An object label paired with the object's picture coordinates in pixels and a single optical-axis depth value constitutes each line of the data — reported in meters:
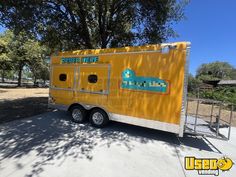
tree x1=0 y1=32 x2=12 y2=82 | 26.34
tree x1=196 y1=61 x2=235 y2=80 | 83.71
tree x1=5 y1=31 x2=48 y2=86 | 29.81
